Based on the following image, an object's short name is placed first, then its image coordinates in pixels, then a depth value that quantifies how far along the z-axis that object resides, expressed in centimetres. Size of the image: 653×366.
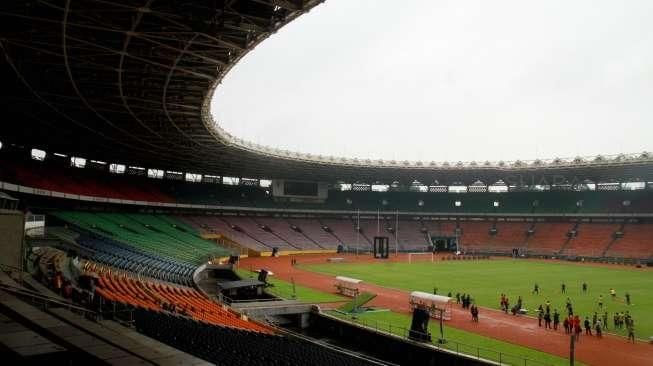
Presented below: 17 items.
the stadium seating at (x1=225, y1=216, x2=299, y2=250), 8025
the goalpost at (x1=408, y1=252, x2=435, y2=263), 7381
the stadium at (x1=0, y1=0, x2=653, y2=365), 1897
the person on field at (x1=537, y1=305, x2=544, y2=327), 3092
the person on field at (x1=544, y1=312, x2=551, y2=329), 3020
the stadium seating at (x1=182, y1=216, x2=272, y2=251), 7556
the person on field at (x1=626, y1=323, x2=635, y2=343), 2700
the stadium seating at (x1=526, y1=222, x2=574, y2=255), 8150
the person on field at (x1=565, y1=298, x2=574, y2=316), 3135
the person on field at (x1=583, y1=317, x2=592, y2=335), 2841
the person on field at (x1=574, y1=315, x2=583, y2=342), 2736
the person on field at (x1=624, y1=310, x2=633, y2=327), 2791
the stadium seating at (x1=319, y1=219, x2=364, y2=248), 8881
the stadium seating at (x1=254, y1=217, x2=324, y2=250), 8362
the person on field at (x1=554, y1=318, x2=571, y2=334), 2886
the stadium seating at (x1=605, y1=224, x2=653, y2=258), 7264
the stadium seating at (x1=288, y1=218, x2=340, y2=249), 8646
